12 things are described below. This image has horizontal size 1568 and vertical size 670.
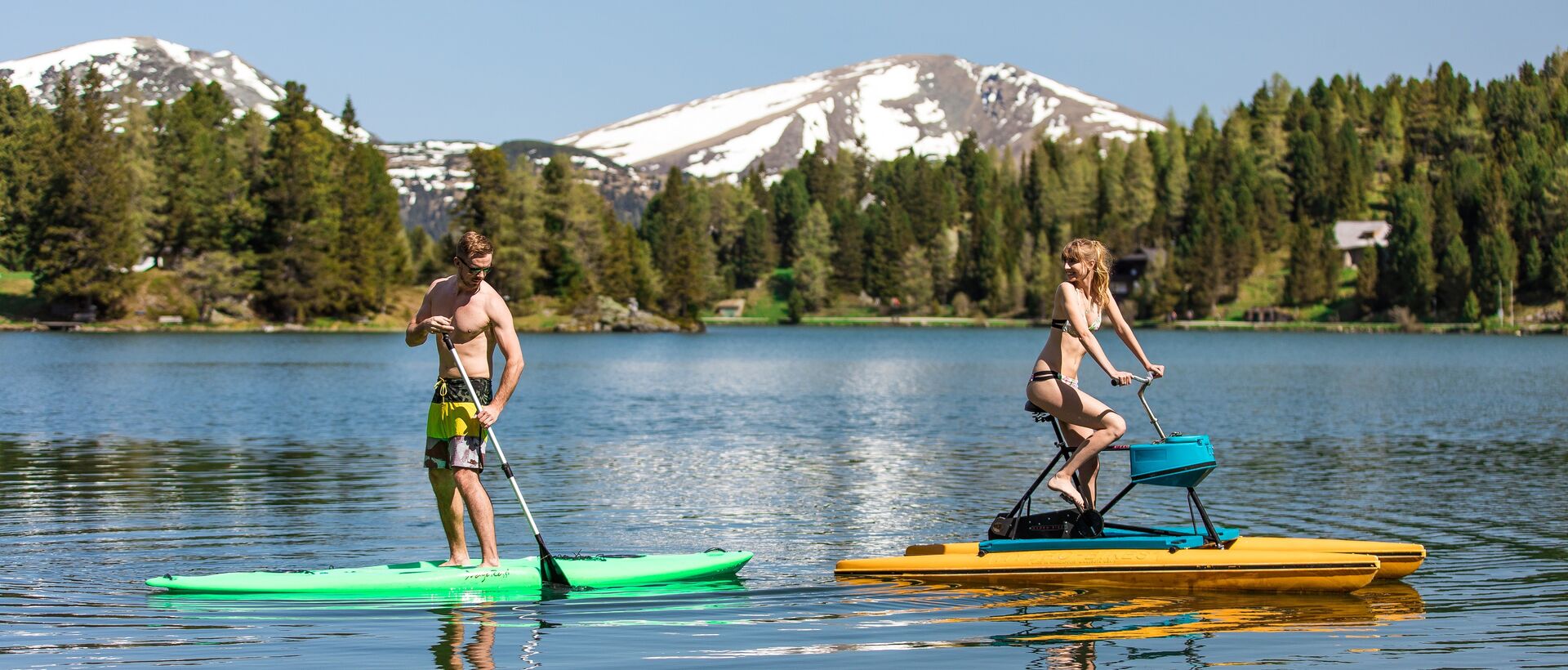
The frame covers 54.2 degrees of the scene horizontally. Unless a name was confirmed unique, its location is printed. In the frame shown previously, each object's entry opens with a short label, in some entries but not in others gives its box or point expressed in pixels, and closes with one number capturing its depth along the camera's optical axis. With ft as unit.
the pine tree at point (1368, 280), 548.31
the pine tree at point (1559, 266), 508.94
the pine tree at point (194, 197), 398.42
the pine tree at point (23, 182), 387.34
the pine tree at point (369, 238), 417.28
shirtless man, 41.60
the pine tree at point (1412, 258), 526.98
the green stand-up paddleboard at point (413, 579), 43.62
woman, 44.14
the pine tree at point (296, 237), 399.44
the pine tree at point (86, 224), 366.43
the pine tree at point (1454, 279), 521.24
